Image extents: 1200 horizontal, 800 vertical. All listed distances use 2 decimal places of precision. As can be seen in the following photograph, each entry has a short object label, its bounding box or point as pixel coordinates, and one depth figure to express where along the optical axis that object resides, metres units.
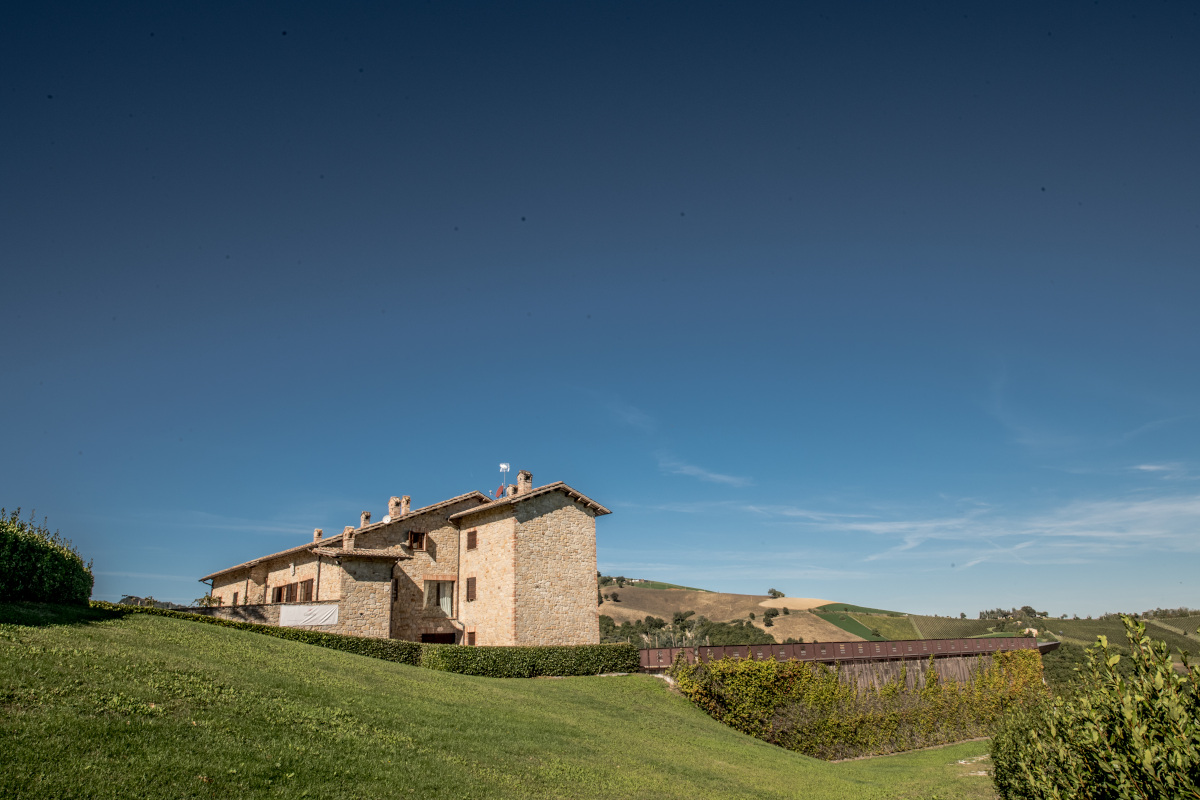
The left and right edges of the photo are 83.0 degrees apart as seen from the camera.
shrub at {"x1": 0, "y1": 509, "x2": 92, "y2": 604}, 19.17
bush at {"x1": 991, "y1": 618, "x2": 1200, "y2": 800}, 5.32
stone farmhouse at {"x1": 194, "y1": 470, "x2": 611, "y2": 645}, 30.83
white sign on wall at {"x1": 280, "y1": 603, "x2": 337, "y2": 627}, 28.41
